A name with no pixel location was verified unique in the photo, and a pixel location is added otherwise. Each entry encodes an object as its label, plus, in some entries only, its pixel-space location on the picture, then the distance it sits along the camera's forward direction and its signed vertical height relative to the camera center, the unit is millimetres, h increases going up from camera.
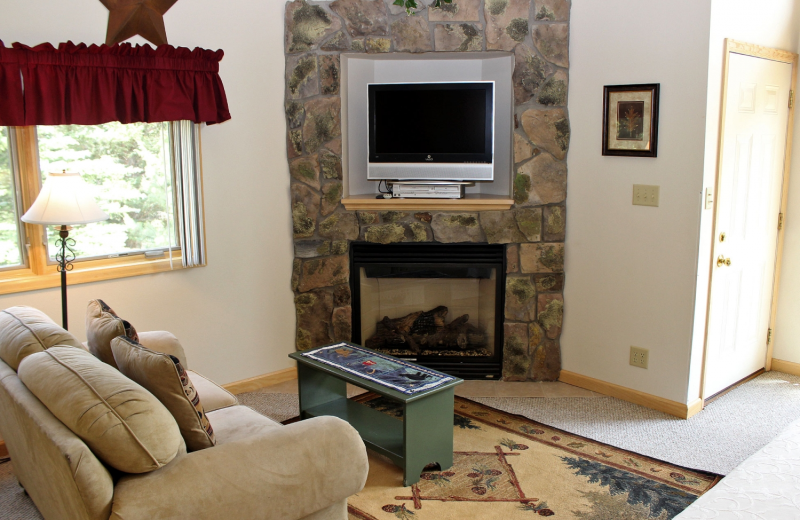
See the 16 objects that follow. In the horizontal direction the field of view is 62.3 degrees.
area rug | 2725 -1365
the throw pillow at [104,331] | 2434 -590
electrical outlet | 3762 -1044
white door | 3609 -246
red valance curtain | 2971 +421
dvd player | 4039 -108
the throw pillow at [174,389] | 2074 -680
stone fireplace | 3881 -42
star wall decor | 1862 +433
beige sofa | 1781 -880
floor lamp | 2889 -145
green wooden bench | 2855 -1170
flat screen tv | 4004 +245
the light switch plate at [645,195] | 3607 -122
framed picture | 3555 +288
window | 3207 -131
